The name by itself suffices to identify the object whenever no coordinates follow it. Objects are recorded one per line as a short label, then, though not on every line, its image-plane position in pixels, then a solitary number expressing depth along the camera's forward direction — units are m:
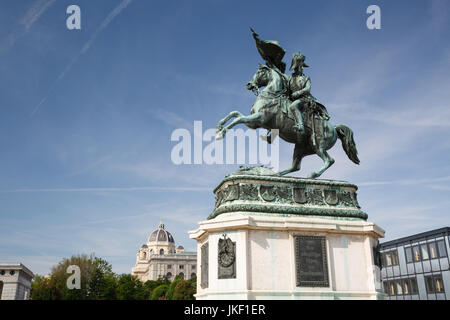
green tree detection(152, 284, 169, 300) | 72.66
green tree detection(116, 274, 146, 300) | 75.12
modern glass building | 45.09
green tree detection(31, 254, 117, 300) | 54.09
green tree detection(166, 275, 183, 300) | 65.04
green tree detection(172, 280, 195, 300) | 61.25
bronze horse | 14.23
